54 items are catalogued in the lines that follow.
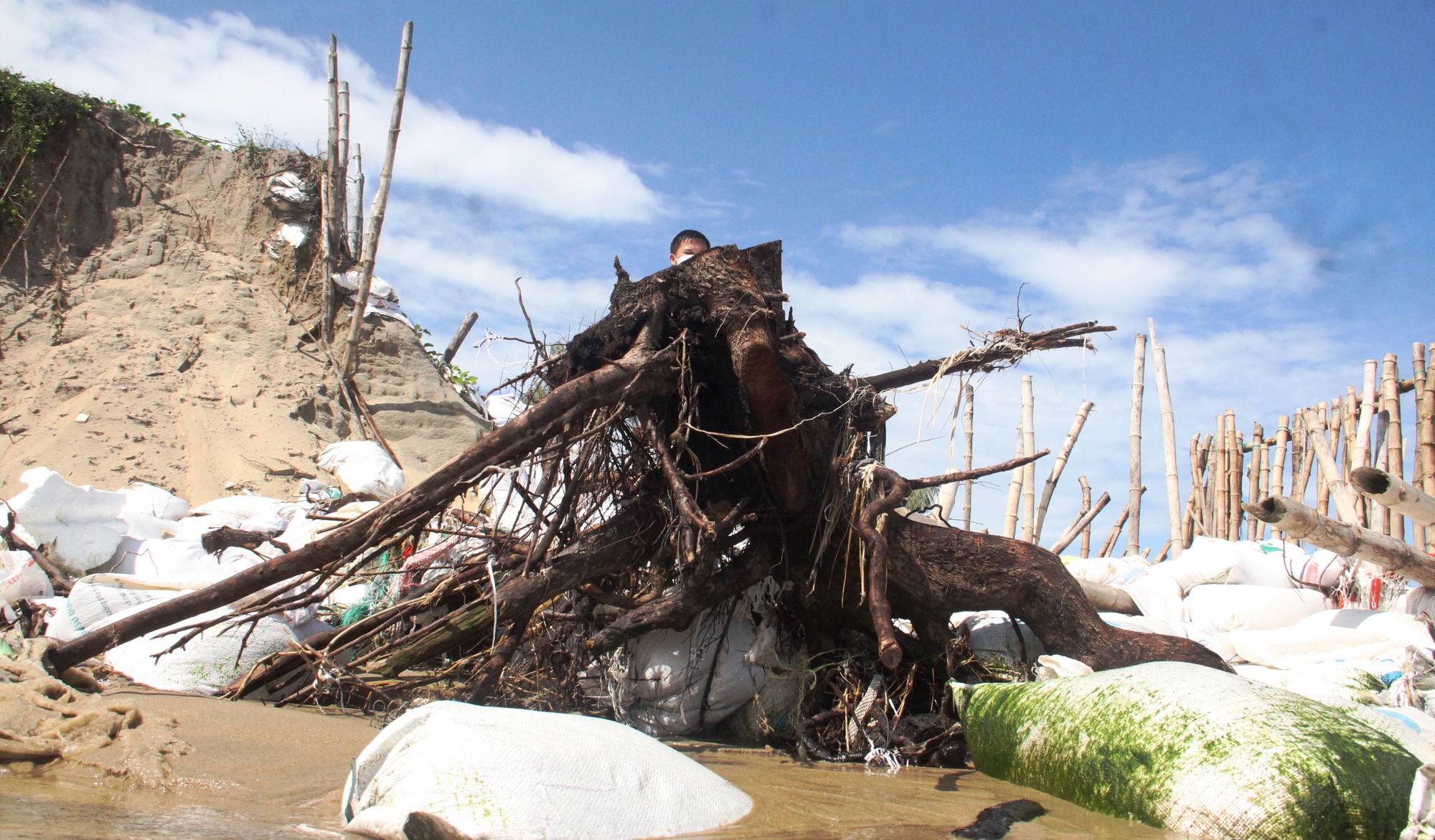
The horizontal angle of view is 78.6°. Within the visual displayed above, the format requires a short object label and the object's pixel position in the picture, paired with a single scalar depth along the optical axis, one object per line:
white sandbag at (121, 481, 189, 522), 6.13
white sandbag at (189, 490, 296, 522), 6.16
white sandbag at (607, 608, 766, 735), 3.29
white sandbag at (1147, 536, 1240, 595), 5.24
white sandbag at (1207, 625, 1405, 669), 3.71
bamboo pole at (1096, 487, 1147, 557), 7.98
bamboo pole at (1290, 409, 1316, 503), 7.28
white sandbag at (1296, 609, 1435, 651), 3.80
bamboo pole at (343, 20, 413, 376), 9.05
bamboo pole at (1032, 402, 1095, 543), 7.36
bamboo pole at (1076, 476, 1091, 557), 8.17
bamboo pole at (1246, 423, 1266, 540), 7.74
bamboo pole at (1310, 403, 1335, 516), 6.35
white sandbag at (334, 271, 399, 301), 9.60
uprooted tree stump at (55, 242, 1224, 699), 3.11
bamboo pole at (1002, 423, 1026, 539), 8.07
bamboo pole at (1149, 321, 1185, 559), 8.07
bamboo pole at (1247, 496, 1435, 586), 3.50
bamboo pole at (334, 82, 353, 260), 9.50
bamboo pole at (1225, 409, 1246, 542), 7.94
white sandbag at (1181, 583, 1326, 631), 4.69
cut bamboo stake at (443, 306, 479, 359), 11.12
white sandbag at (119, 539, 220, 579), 4.71
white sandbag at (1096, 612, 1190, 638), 3.98
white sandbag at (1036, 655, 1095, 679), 2.89
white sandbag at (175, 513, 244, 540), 5.36
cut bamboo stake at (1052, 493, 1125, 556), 7.01
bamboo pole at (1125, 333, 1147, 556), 7.73
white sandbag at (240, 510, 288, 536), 5.50
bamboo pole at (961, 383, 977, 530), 8.55
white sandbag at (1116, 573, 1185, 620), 5.05
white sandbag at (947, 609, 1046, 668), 3.59
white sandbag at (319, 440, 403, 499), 7.45
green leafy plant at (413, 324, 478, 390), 10.59
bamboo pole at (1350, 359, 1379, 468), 6.38
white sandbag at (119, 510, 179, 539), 5.21
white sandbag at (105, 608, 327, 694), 3.07
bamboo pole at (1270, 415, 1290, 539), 7.44
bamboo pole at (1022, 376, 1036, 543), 7.69
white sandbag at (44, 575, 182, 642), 3.28
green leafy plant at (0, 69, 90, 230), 8.86
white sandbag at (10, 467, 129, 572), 4.54
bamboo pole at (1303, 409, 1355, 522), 5.62
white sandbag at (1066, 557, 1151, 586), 5.54
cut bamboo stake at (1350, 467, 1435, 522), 3.75
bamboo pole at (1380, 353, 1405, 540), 6.25
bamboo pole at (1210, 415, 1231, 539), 8.04
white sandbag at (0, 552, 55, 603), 3.72
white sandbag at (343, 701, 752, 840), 1.60
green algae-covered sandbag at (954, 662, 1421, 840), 1.82
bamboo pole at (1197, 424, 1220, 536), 8.25
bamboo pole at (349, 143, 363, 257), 9.89
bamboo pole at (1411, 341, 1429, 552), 6.02
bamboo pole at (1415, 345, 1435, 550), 5.95
